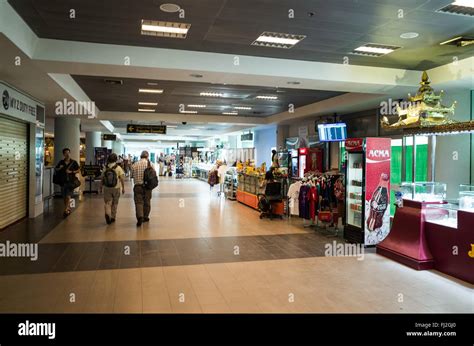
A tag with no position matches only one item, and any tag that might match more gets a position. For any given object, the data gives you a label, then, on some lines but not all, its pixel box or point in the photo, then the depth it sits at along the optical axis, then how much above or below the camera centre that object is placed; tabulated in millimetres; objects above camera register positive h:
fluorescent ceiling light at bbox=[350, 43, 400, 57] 6092 +2043
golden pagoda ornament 5820 +951
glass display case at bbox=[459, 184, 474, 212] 4754 -408
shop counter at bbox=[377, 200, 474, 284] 4664 -991
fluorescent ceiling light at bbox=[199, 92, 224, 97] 10297 +2049
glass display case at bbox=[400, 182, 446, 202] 5570 -353
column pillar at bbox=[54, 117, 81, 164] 13102 +970
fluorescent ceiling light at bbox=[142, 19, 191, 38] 5134 +1980
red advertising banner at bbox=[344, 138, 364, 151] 6609 +440
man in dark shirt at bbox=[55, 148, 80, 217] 8859 -264
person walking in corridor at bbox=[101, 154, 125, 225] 8062 -460
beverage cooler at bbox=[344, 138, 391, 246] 6461 -413
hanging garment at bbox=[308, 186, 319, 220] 7879 -744
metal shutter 7438 -184
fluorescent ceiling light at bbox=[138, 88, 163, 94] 9812 +2010
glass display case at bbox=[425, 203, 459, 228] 5102 -646
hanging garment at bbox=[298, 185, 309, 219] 8023 -717
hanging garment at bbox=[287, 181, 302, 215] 8422 -703
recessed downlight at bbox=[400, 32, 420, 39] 5397 +2010
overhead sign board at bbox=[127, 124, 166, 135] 15828 +1577
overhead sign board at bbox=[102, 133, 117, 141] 22219 +1649
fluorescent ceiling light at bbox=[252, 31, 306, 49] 5598 +2014
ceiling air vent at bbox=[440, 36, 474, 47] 5527 +1991
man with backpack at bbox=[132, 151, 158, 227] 8086 -369
